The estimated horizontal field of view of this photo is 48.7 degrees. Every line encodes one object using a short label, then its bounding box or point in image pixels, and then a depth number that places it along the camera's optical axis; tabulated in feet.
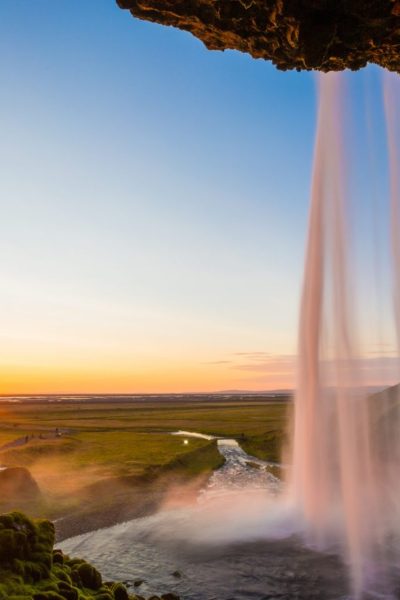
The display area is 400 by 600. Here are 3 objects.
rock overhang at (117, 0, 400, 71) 29.25
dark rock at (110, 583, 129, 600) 43.91
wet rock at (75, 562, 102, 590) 44.98
